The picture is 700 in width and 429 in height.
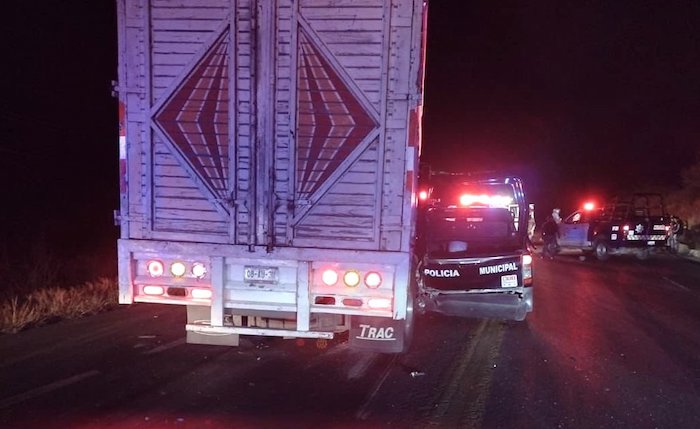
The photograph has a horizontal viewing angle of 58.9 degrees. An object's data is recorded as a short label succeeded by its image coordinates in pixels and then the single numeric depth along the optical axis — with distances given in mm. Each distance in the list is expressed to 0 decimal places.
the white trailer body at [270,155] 5484
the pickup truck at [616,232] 17938
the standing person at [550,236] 19625
